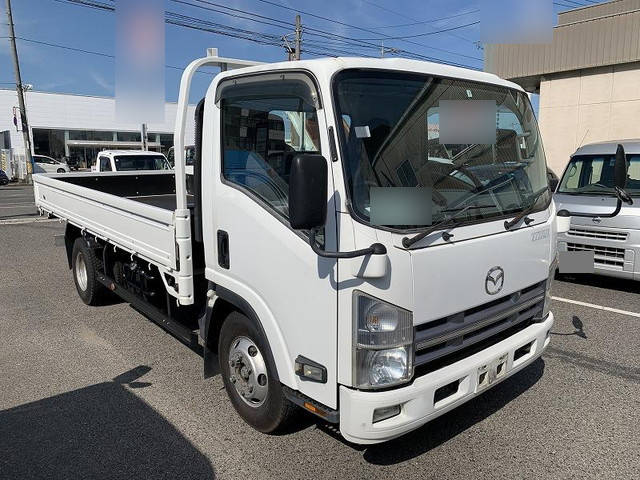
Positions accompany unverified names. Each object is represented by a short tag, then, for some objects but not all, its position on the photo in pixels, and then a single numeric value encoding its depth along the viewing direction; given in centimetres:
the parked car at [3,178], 3102
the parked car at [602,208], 623
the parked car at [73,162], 3727
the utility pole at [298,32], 2616
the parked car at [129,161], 1319
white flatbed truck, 245
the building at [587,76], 1427
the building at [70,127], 4438
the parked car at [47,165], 3504
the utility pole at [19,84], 2689
